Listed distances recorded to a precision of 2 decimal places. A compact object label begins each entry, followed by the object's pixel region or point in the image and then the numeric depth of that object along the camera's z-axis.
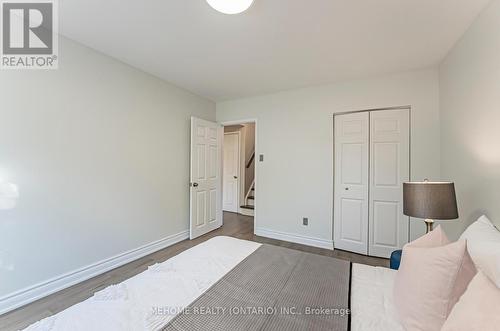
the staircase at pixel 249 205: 5.14
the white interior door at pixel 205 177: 3.39
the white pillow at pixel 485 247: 0.82
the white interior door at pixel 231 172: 5.45
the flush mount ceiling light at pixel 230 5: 1.36
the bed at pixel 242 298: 0.91
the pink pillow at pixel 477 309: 0.64
